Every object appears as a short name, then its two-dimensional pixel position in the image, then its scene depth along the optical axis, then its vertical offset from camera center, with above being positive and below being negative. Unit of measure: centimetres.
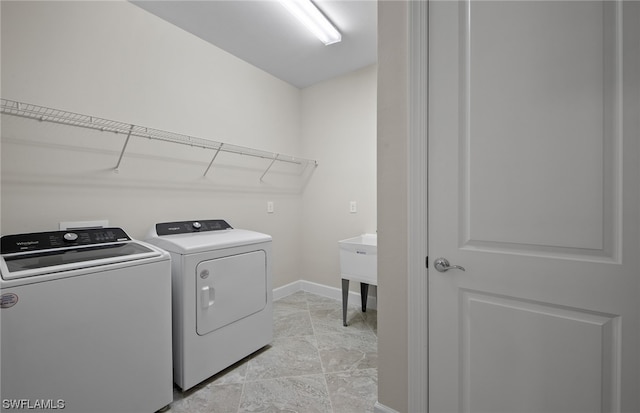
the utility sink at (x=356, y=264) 234 -52
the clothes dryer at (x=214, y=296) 160 -59
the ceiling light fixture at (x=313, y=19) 189 +143
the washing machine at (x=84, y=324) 104 -52
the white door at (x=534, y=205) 91 +0
